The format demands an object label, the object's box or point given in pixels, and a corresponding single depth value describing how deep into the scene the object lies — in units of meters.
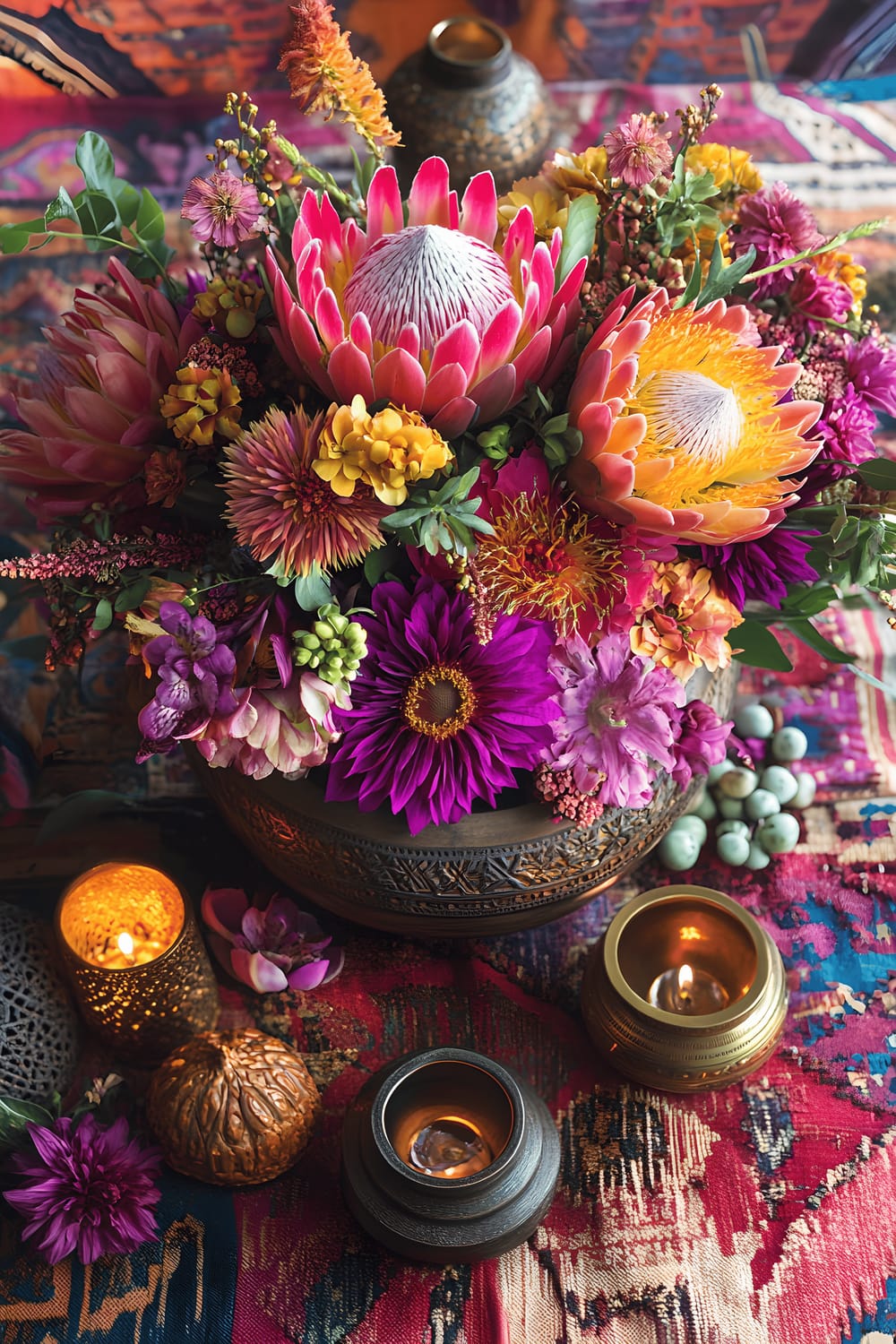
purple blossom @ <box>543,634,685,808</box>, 0.53
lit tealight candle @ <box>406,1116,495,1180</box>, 0.57
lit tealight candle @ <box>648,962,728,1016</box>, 0.63
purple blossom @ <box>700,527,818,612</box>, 0.52
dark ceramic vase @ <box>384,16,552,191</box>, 0.93
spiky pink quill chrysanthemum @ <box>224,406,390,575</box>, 0.46
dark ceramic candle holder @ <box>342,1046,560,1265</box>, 0.51
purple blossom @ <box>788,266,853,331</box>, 0.57
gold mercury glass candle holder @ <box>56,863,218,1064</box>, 0.58
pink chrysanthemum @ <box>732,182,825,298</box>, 0.56
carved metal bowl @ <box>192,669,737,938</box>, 0.55
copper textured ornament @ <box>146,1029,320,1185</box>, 0.55
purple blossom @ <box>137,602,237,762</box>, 0.45
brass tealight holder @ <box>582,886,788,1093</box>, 0.57
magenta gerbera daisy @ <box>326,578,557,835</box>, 0.52
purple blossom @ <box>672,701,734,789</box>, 0.57
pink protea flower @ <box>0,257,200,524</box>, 0.52
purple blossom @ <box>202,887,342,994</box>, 0.64
